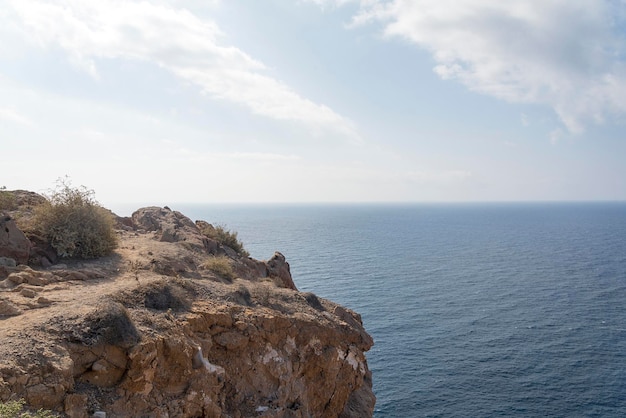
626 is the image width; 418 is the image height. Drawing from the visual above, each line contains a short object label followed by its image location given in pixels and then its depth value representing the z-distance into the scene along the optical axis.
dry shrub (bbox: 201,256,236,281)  19.77
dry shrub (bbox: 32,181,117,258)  18.00
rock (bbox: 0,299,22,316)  11.91
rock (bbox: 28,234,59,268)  16.89
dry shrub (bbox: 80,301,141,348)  11.27
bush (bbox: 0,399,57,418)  7.68
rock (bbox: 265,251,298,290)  24.73
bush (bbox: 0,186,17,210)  21.29
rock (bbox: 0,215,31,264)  16.03
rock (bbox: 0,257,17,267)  15.36
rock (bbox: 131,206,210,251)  24.27
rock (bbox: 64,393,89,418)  9.57
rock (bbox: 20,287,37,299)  13.27
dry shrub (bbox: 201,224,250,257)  26.73
